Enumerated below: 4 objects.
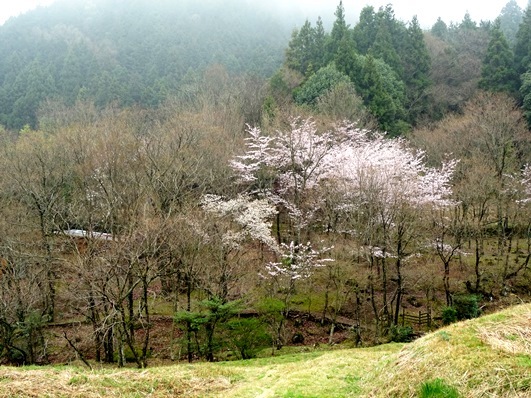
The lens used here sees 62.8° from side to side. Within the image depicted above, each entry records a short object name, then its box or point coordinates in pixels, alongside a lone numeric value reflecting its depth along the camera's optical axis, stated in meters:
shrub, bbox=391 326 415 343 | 17.34
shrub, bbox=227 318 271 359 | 16.11
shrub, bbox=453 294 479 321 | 19.39
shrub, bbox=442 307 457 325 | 18.75
